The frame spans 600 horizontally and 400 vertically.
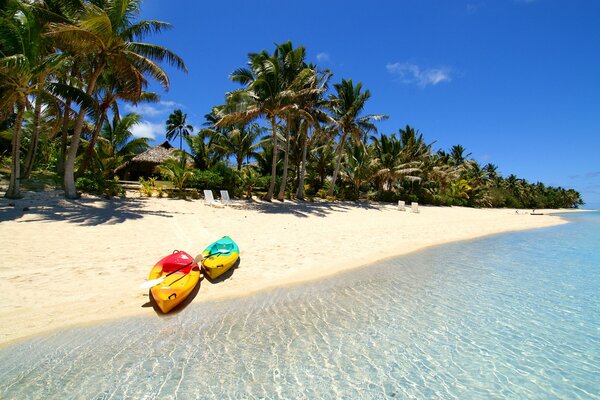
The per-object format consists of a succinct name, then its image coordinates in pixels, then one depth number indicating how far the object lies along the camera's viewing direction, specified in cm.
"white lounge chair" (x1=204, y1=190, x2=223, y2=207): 1555
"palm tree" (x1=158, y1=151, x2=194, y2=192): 1722
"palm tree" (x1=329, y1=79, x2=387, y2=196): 2382
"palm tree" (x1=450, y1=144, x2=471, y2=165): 5453
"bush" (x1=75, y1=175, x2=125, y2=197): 1443
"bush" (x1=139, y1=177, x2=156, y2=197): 1641
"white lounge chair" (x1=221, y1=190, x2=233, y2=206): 1679
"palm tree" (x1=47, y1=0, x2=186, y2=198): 1110
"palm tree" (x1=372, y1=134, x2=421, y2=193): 2923
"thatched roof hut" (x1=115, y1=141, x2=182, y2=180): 2578
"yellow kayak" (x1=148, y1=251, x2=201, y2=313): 486
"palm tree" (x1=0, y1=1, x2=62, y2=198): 996
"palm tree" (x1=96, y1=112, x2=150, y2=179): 1783
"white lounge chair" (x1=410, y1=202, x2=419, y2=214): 2378
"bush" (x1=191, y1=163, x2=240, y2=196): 1834
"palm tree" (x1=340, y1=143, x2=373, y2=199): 2706
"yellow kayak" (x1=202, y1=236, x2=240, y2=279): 623
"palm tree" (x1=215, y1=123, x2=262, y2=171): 2623
